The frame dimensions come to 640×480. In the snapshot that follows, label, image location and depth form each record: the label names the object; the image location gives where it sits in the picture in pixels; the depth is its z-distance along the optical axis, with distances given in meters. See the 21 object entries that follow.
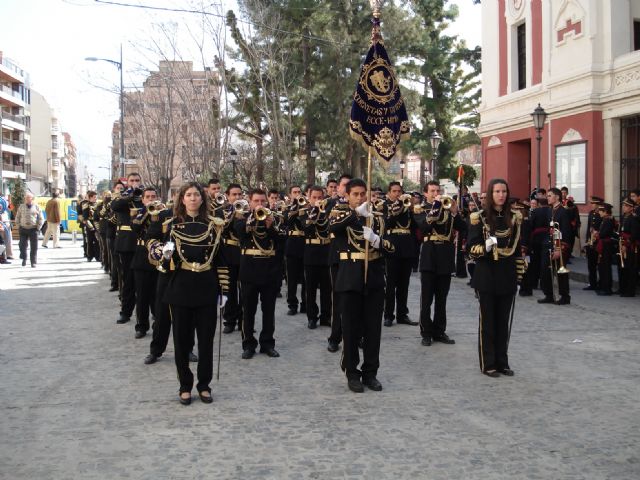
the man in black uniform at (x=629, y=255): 13.65
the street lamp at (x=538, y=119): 19.36
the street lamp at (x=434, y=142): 26.98
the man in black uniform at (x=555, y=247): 12.66
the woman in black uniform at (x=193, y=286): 6.41
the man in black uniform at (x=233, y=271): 9.93
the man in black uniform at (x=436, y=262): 9.11
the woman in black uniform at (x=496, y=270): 7.45
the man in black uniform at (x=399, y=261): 10.46
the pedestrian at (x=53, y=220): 25.23
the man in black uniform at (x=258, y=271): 8.52
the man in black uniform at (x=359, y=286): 6.93
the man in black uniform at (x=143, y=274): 9.37
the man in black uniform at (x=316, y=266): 10.51
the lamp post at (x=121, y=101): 31.05
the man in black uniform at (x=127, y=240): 10.62
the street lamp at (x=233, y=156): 29.33
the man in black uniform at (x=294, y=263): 11.75
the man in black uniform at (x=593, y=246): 14.79
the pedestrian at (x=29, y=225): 20.14
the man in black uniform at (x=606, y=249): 14.07
